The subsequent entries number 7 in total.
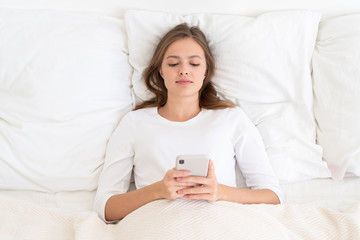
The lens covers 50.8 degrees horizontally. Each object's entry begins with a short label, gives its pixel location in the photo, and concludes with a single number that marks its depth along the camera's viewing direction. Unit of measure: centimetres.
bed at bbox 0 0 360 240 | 166
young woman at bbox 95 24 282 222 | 152
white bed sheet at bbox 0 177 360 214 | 163
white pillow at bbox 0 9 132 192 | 165
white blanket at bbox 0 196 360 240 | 123
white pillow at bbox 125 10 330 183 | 174
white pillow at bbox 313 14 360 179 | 166
